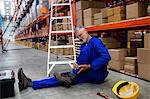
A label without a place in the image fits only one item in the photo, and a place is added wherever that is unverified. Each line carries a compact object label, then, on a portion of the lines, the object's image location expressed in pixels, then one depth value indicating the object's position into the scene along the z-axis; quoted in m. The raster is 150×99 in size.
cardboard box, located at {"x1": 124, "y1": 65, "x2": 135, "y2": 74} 3.82
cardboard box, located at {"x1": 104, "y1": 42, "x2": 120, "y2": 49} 4.83
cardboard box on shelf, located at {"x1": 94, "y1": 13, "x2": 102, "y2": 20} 4.64
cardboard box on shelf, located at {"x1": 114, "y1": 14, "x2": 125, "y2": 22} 3.99
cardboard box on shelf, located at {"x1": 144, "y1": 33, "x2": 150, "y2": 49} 3.35
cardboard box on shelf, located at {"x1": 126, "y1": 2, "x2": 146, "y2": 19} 3.53
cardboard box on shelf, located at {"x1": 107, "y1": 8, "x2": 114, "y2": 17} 4.27
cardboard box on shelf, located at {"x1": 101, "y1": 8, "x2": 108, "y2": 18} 4.56
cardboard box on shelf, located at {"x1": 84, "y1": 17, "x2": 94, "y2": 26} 4.99
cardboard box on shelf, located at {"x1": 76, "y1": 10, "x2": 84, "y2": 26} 5.48
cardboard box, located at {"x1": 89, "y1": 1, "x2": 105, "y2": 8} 5.49
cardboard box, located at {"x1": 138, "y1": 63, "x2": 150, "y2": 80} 3.36
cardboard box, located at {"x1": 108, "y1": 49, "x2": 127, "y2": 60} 4.15
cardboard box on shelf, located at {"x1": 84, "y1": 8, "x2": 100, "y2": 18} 4.97
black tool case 2.85
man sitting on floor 3.22
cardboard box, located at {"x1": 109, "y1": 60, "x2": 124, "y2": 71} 4.20
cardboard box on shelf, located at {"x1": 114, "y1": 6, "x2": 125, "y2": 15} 4.00
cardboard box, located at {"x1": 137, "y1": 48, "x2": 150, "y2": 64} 3.34
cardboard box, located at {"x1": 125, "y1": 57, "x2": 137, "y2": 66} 3.77
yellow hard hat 2.57
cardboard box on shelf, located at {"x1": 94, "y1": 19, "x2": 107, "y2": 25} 4.60
